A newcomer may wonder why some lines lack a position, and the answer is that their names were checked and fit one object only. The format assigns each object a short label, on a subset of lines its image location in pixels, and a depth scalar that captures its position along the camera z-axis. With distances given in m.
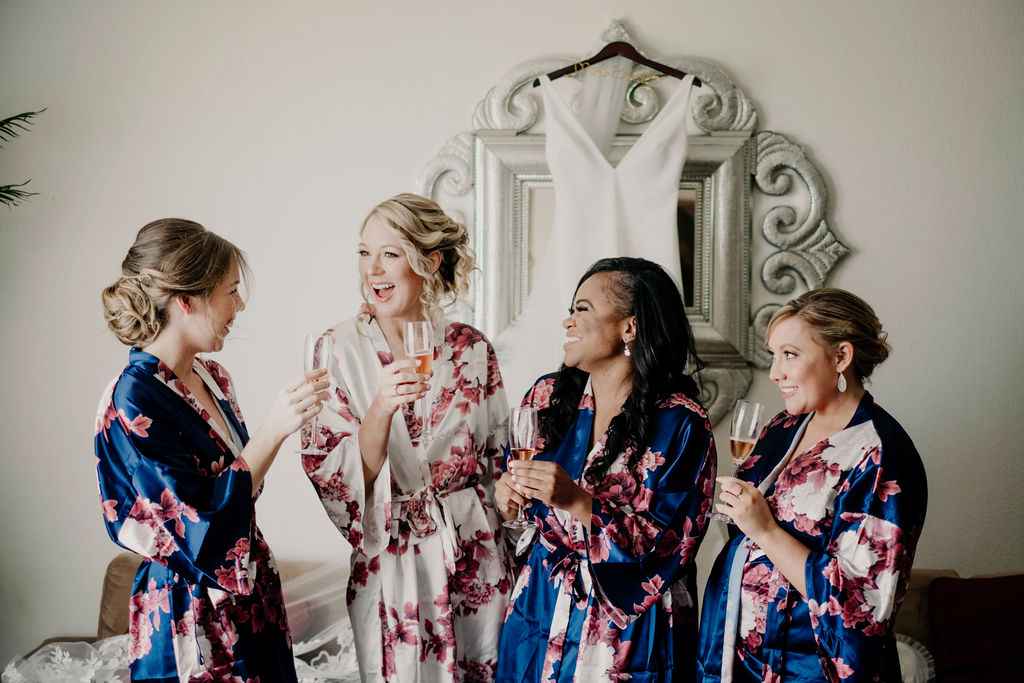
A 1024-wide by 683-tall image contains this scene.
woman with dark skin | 2.01
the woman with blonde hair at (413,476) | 2.20
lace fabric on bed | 3.02
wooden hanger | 3.22
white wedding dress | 3.07
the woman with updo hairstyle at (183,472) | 1.81
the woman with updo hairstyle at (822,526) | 1.80
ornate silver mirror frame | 3.30
